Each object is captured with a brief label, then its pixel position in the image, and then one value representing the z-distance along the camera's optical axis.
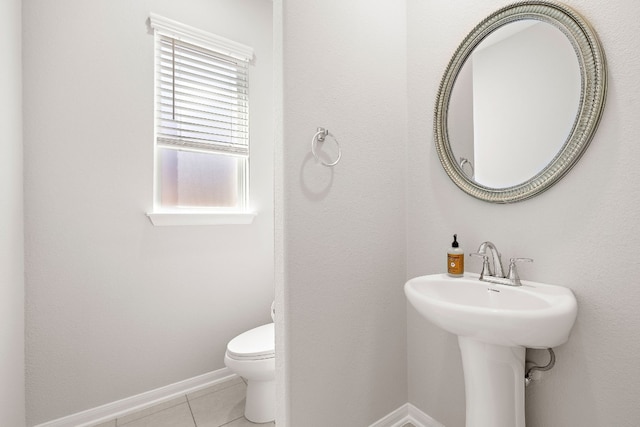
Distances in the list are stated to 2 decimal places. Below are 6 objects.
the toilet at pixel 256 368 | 1.47
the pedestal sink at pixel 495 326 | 0.79
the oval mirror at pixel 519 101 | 0.96
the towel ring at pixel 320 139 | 1.20
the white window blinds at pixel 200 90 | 1.81
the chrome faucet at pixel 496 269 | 1.06
